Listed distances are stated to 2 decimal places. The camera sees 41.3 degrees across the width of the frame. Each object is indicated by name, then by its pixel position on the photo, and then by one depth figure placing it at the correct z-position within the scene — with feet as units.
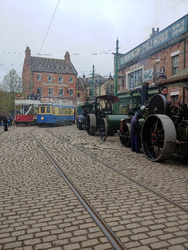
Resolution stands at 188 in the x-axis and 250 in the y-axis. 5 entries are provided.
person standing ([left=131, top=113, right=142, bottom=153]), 26.08
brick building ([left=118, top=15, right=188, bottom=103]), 50.83
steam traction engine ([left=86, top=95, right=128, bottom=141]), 43.42
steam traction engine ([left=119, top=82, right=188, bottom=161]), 19.31
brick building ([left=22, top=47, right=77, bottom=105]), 156.97
